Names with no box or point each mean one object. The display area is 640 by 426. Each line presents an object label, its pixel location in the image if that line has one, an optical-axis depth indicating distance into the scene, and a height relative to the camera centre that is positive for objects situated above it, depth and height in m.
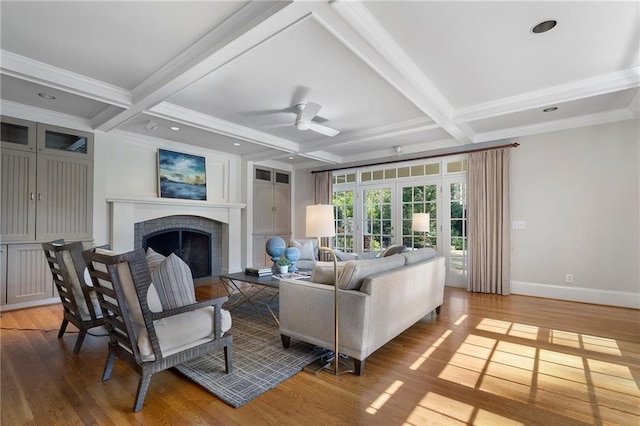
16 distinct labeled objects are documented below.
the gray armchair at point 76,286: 2.68 -0.62
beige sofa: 2.39 -0.74
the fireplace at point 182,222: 4.87 -0.13
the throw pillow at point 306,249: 5.54 -0.59
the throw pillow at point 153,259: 2.23 -0.33
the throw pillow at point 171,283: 2.08 -0.45
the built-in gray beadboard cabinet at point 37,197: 3.92 +0.24
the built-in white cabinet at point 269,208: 6.93 +0.17
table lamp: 5.28 -0.11
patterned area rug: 2.14 -1.19
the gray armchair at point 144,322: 1.90 -0.72
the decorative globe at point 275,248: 4.12 -0.43
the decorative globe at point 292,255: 4.08 -0.52
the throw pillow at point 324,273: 2.67 -0.49
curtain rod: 4.96 +1.09
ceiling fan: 3.56 +1.16
